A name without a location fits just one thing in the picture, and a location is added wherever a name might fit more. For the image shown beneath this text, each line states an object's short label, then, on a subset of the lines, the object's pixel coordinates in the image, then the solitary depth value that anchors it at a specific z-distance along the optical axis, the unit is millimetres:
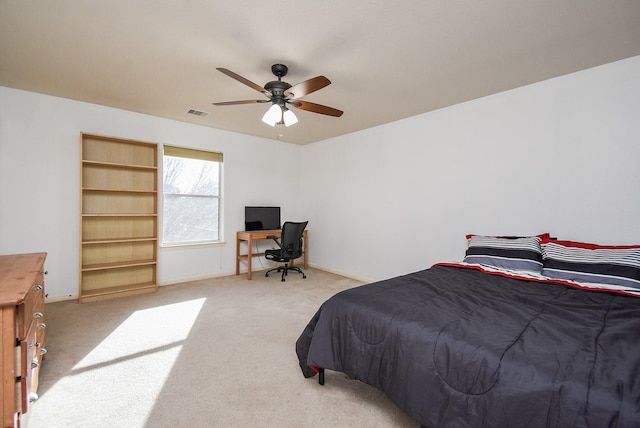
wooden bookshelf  3699
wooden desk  4784
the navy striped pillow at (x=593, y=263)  2020
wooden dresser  1290
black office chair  4648
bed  1044
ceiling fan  2449
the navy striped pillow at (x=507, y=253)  2479
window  4422
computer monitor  5085
